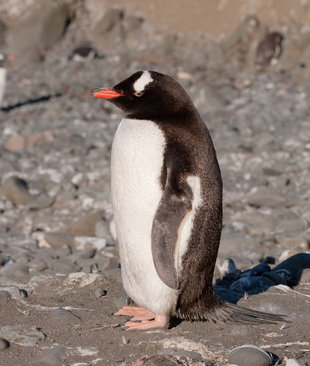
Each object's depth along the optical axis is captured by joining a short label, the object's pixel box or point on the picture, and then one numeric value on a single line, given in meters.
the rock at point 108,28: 31.64
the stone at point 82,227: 12.32
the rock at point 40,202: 14.09
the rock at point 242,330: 6.41
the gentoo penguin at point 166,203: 6.42
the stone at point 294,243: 10.99
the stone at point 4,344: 6.20
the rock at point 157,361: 5.64
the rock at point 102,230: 12.07
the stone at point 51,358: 5.87
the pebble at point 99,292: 7.62
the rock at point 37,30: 30.17
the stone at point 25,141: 18.17
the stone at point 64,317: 6.81
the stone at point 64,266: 9.77
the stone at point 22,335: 6.33
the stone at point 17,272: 9.51
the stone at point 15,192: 14.34
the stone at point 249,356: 5.63
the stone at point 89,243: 11.30
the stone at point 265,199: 13.20
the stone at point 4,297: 7.37
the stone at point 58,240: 11.61
